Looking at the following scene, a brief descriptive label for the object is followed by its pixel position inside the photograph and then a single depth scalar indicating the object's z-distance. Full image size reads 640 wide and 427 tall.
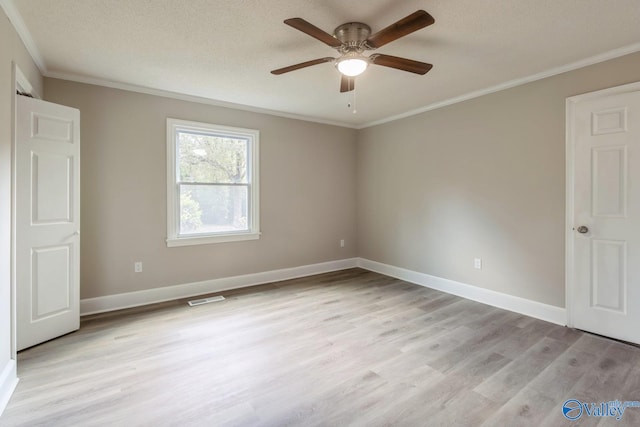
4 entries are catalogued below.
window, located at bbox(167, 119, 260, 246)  3.87
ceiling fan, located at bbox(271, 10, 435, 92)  1.93
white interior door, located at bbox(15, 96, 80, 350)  2.53
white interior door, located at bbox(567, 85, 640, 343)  2.65
